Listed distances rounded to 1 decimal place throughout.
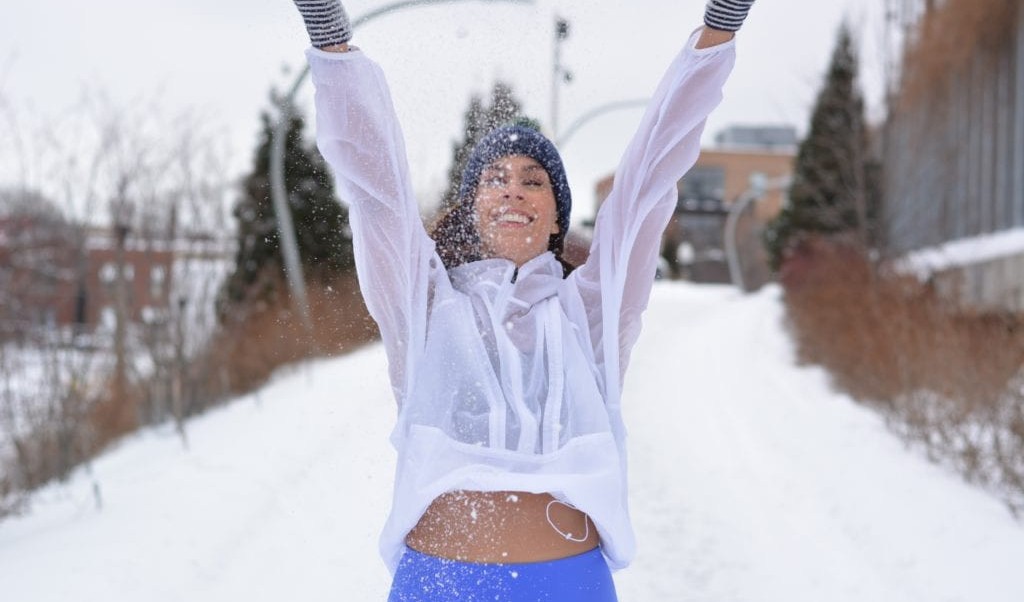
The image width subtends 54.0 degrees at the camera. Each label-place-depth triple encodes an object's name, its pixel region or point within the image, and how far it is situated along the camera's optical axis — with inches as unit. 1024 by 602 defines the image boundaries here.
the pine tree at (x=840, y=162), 503.5
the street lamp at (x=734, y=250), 1333.4
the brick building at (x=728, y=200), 1587.1
